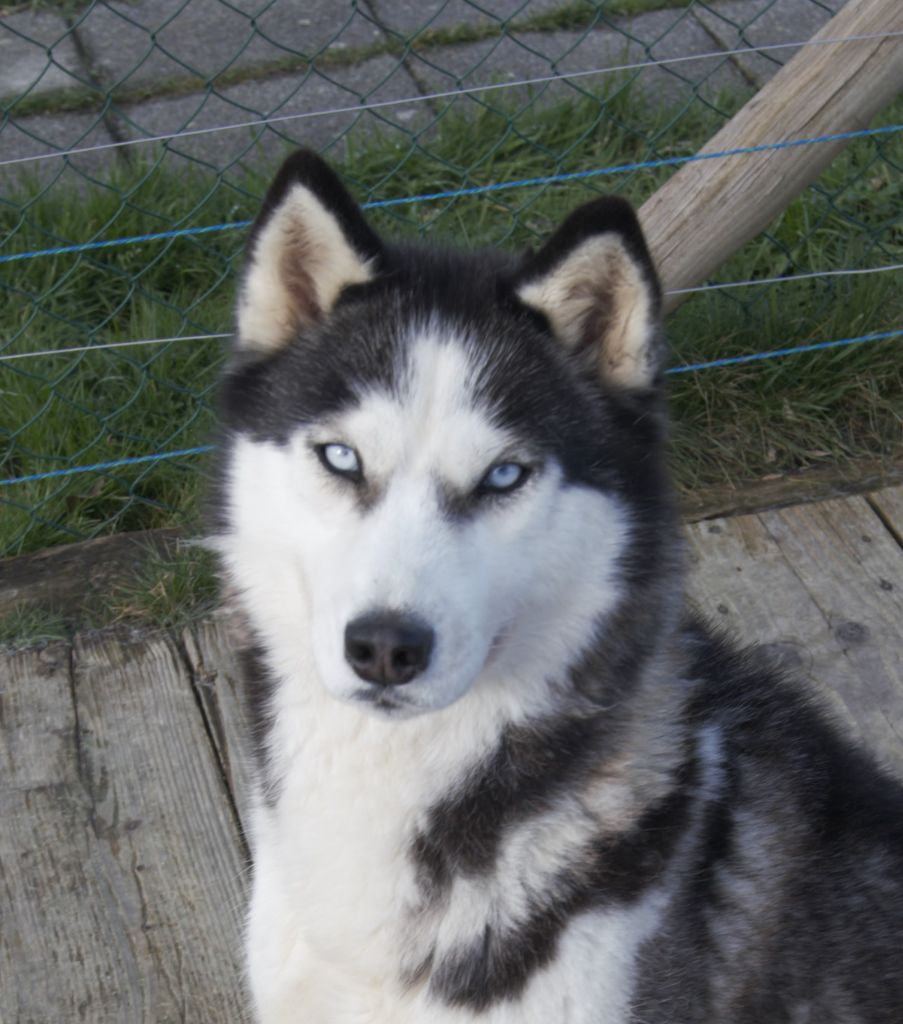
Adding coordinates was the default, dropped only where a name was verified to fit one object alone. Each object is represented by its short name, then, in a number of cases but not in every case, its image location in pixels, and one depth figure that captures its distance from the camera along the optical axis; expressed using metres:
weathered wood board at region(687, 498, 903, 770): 3.02
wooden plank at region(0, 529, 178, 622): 3.27
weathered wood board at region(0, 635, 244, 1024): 2.51
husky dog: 1.91
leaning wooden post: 2.96
